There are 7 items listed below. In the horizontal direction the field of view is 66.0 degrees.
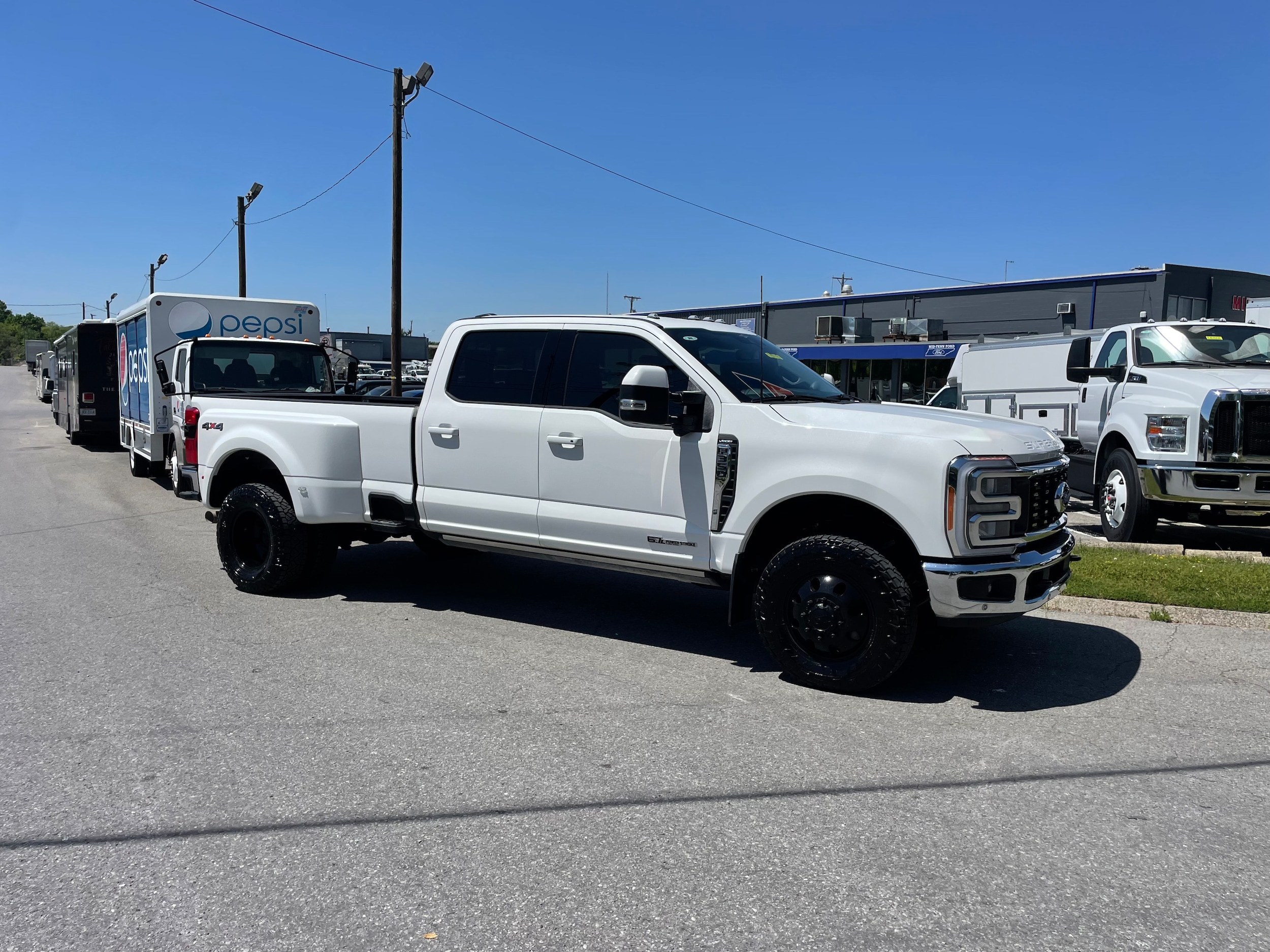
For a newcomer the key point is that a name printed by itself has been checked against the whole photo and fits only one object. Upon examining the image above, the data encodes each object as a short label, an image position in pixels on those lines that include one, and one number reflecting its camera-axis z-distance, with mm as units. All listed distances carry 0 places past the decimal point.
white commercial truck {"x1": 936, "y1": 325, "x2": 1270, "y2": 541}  8984
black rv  20484
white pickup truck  5012
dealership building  34094
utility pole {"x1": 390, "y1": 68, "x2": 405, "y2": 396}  20250
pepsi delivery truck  14805
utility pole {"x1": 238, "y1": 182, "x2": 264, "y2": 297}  32156
